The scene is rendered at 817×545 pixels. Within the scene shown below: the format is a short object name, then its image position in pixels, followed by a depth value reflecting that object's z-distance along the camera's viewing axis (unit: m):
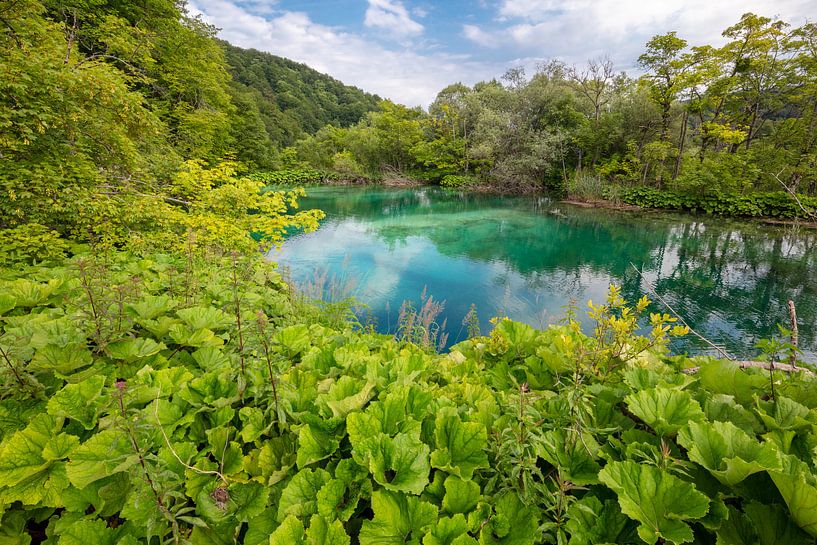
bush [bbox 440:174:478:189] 34.50
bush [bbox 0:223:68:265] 4.13
